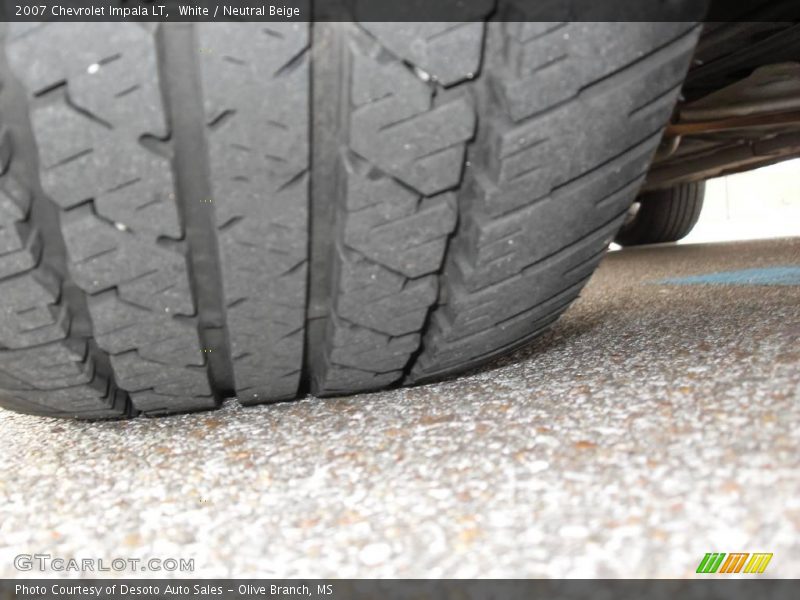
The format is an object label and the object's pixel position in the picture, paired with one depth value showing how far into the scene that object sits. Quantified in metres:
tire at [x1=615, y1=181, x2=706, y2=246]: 2.81
